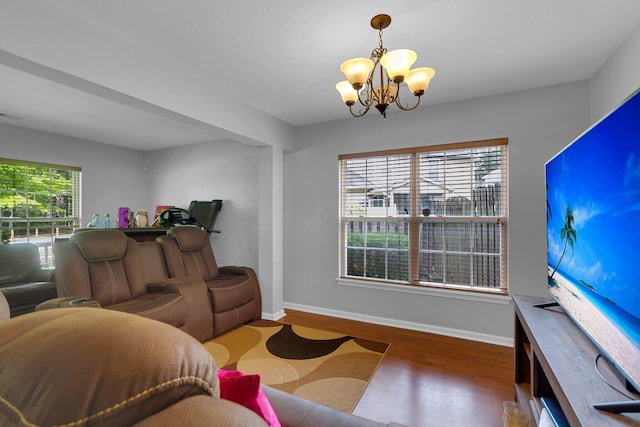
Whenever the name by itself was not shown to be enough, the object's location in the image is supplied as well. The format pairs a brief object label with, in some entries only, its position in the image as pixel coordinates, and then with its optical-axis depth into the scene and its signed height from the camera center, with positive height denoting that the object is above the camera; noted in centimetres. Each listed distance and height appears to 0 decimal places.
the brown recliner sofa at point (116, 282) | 256 -61
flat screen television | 95 -7
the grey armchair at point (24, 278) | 315 -76
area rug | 223 -130
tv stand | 92 -59
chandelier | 166 +86
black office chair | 466 +8
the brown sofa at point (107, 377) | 41 -24
